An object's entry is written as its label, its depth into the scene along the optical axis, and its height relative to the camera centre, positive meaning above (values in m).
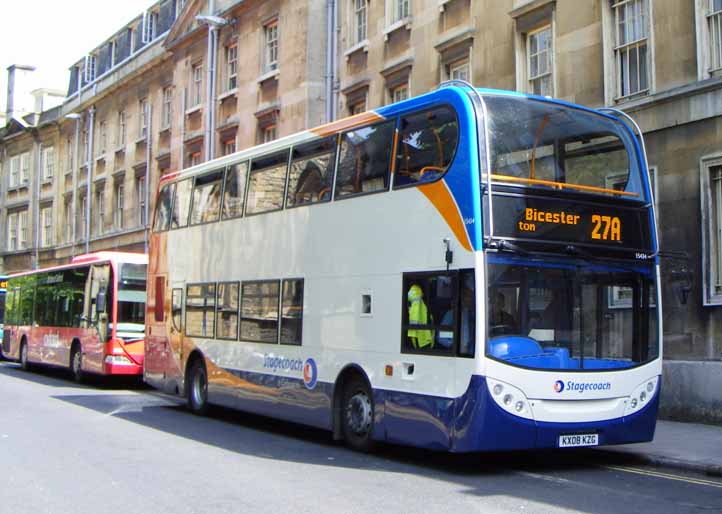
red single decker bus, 22.02 +0.30
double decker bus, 9.94 +0.56
